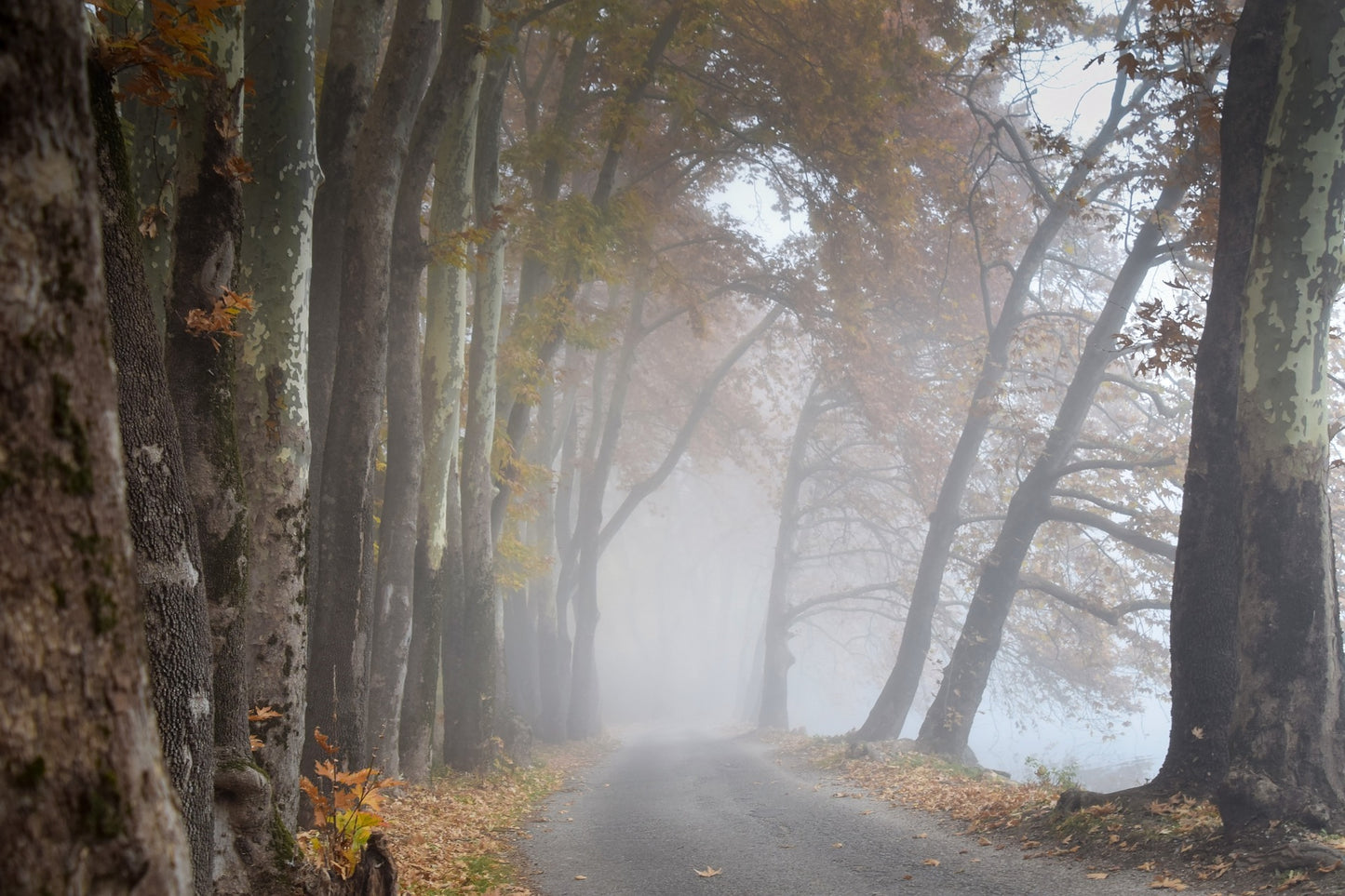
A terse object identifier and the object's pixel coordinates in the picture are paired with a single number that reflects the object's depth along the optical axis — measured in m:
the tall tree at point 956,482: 13.52
